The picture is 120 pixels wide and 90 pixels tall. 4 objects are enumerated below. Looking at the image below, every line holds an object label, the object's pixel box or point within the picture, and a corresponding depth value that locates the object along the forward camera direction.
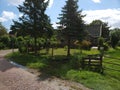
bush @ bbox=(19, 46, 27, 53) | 11.79
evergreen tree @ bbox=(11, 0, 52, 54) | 11.16
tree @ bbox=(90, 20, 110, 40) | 28.15
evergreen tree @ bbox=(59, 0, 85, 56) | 11.79
